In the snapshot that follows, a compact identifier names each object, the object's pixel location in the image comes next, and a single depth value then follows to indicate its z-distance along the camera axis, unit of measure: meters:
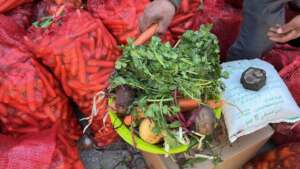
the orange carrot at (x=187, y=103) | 1.22
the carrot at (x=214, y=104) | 1.29
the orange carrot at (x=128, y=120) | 1.24
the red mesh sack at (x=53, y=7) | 1.64
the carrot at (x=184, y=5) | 1.74
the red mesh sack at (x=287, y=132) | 1.72
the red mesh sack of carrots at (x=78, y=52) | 1.55
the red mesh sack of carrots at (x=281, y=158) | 1.56
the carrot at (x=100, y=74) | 1.60
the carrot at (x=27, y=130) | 1.66
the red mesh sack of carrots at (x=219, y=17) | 1.83
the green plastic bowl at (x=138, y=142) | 1.23
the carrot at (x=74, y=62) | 1.55
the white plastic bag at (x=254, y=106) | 1.42
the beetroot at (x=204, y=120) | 1.21
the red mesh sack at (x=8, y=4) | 1.71
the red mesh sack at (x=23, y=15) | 1.76
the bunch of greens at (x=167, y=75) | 1.20
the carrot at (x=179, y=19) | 1.77
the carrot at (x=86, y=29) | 1.55
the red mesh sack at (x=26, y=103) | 1.53
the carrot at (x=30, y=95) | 1.54
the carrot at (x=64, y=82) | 1.60
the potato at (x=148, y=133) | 1.19
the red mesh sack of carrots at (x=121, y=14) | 1.65
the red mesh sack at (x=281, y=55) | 1.82
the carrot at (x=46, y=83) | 1.57
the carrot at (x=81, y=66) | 1.55
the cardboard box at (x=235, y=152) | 1.50
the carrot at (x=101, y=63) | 1.58
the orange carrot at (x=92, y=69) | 1.59
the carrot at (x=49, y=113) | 1.63
